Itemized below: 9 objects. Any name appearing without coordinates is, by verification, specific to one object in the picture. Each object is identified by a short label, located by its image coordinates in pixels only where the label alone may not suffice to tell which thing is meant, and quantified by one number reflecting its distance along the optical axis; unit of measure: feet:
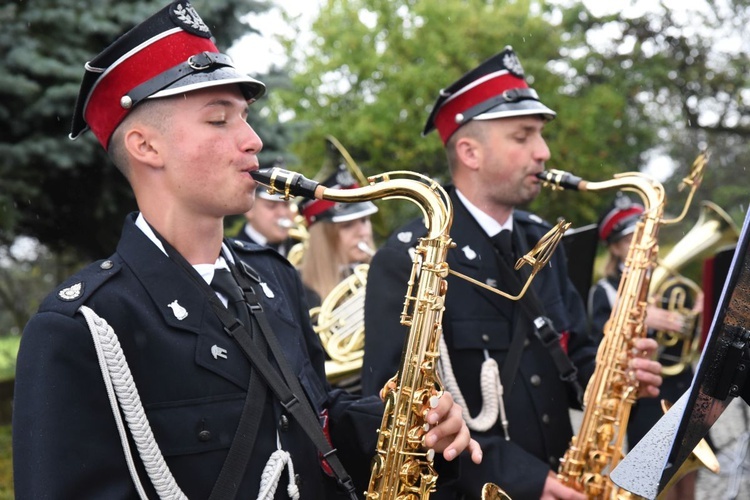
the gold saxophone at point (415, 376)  9.46
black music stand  6.92
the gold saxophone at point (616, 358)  13.04
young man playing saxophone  7.85
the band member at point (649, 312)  22.56
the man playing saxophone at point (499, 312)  12.04
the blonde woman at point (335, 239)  21.79
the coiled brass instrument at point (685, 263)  24.04
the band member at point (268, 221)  25.26
